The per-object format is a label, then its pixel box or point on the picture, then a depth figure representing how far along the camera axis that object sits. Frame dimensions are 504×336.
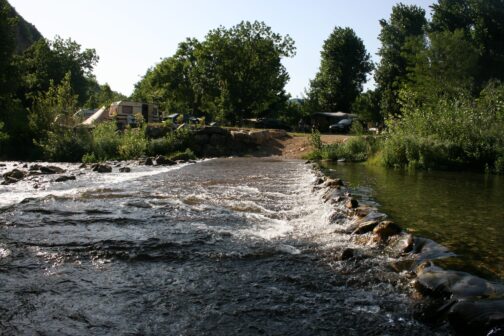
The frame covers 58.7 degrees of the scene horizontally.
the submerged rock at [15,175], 15.42
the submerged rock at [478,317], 3.62
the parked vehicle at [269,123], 45.56
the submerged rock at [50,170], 18.12
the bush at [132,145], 28.23
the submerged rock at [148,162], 23.61
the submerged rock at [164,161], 24.06
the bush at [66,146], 27.08
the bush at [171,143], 31.07
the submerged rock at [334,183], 12.17
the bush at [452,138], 20.09
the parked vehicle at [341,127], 45.12
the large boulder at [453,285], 4.41
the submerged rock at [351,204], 8.90
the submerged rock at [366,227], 7.07
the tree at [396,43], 50.75
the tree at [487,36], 45.81
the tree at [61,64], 54.53
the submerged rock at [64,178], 14.86
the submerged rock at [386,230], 6.65
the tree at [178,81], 67.38
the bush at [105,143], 27.50
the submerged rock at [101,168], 19.17
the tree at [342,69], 58.78
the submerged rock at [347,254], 5.83
